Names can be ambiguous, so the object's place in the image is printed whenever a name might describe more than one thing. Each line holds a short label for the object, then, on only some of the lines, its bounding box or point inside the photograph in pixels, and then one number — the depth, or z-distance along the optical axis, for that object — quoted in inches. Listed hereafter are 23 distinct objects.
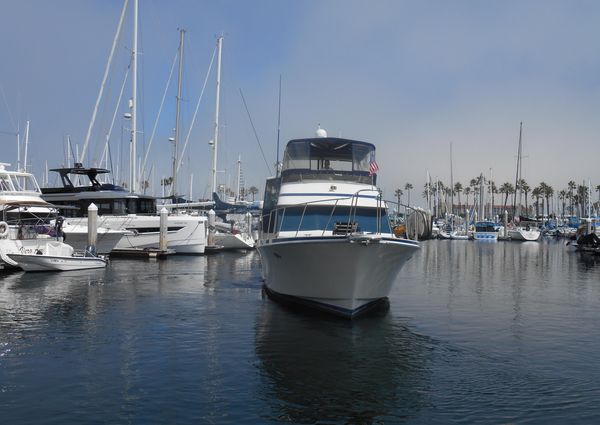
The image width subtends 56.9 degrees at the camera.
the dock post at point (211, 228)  1796.3
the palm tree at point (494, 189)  5998.0
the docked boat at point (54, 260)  1035.9
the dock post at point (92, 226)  1229.7
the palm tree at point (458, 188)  6477.4
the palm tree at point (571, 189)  5782.5
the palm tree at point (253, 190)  5421.8
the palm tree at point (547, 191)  5448.3
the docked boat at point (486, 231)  3287.4
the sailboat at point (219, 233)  1812.3
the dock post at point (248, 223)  2063.0
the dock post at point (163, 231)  1466.5
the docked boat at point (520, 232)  3203.7
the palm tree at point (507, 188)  5743.1
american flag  741.3
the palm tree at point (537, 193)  5467.5
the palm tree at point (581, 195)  5547.7
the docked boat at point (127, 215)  1512.1
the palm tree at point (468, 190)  6555.1
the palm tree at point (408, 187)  6929.1
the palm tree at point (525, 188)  5575.3
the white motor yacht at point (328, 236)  561.0
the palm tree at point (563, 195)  6025.1
